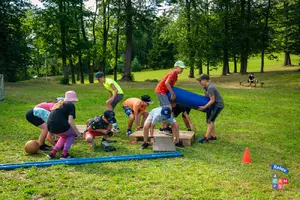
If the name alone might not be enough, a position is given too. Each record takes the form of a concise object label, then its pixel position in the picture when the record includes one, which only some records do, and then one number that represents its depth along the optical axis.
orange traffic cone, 7.62
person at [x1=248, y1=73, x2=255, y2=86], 31.58
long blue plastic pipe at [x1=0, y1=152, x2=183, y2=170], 6.91
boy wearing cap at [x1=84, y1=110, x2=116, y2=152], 8.58
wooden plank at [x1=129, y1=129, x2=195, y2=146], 9.20
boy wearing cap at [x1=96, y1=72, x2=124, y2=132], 10.29
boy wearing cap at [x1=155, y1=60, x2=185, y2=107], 9.36
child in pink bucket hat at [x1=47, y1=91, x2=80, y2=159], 7.50
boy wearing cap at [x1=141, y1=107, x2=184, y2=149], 8.62
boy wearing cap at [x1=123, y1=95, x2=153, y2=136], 10.07
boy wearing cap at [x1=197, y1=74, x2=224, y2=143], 9.53
